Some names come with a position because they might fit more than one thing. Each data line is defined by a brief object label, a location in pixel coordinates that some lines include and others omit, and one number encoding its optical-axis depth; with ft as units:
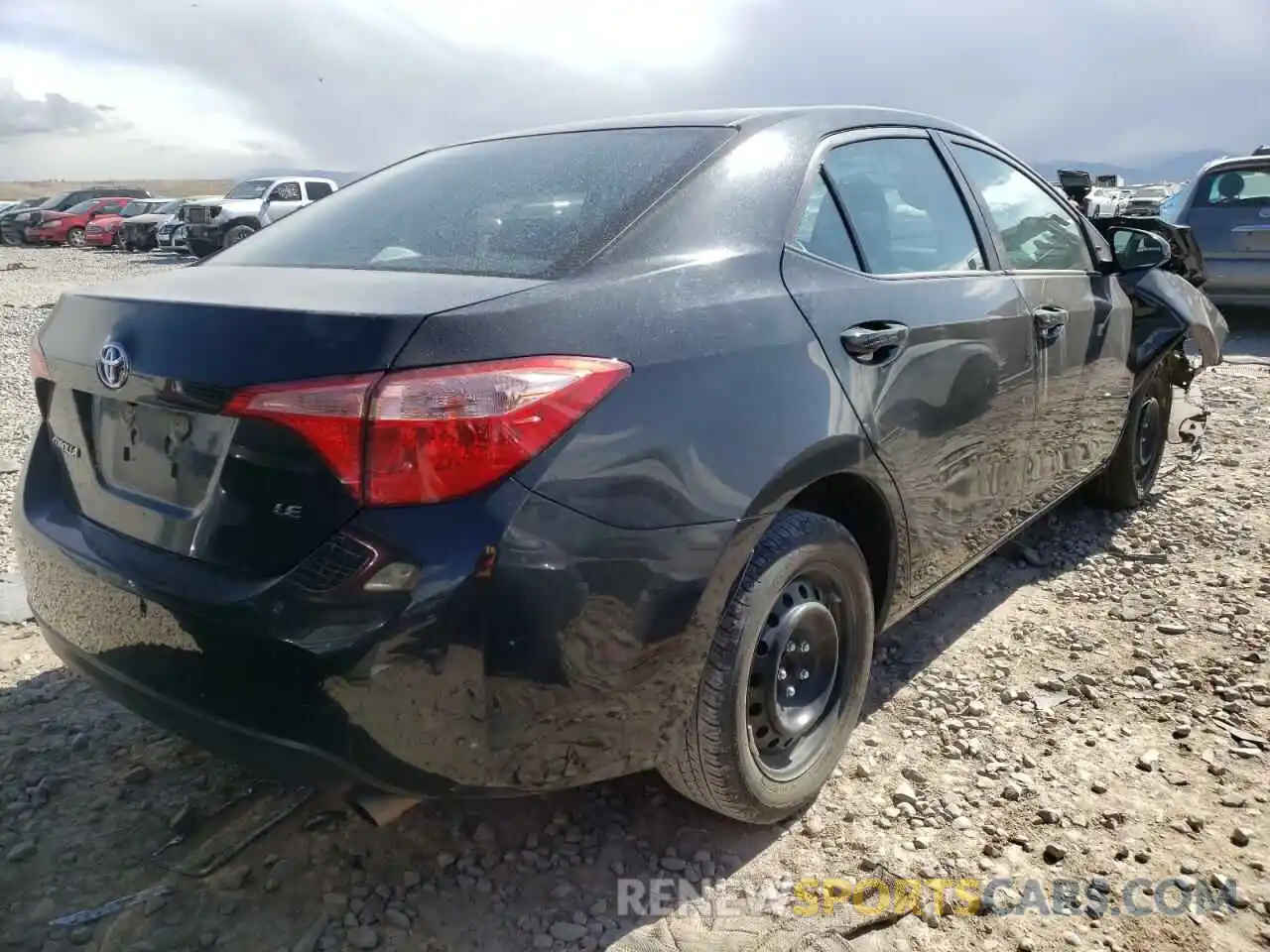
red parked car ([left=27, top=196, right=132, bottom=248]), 93.71
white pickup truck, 66.80
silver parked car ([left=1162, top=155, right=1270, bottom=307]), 27.86
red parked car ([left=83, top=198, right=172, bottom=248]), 87.36
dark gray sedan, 5.37
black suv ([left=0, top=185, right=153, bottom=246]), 96.58
